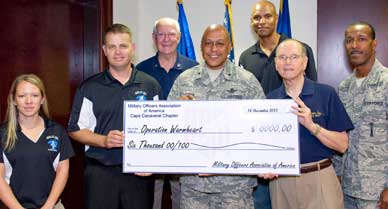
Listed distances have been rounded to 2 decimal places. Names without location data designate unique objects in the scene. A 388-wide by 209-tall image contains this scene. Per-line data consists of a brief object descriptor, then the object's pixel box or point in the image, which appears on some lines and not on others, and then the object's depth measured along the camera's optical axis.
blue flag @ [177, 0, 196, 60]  4.23
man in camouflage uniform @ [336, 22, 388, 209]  2.64
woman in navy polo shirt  2.31
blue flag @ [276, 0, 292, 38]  4.15
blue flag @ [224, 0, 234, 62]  4.19
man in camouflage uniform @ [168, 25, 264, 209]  2.46
